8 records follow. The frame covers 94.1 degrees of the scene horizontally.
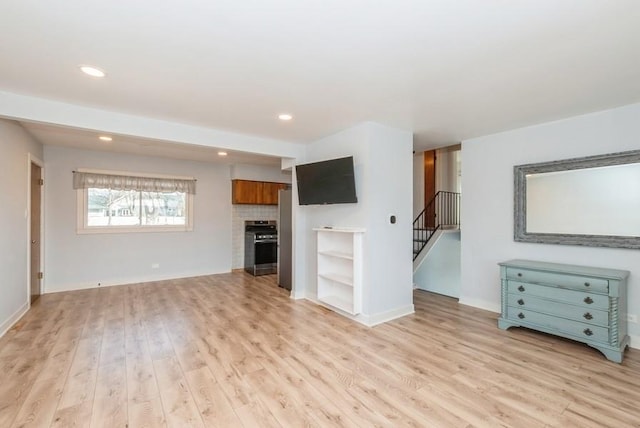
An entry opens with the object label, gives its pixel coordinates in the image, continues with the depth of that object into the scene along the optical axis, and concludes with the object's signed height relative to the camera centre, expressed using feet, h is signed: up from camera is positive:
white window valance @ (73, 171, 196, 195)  17.24 +2.14
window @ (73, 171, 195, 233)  17.48 +0.94
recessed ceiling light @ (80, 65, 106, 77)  7.53 +3.79
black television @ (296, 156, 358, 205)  12.15 +1.47
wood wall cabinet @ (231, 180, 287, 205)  21.80 +1.81
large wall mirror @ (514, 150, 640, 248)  9.93 +0.49
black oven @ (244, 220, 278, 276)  21.30 -2.43
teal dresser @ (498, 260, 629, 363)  9.08 -2.94
